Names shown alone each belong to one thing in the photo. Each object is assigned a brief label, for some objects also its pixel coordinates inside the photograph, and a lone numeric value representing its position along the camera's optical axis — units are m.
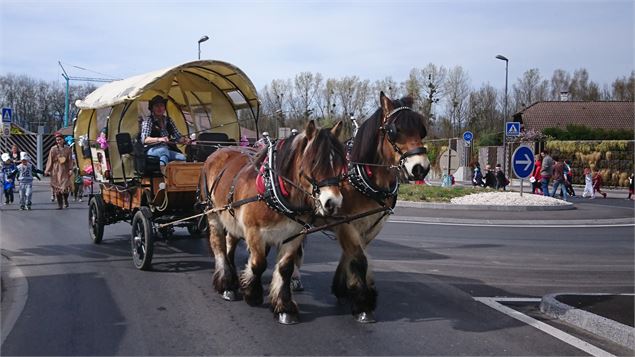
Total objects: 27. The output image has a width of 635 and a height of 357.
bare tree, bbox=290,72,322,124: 58.35
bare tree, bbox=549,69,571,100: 68.62
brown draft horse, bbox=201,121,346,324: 5.49
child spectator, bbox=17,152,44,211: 17.06
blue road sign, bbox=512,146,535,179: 16.06
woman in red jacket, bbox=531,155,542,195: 25.61
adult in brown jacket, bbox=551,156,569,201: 23.41
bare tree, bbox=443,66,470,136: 52.97
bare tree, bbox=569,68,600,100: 67.94
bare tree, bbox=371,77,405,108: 45.79
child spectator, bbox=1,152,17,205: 18.67
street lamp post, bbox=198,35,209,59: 23.36
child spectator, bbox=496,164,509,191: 27.30
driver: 8.71
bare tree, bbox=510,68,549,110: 65.88
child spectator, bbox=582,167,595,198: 26.64
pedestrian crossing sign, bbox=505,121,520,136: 21.19
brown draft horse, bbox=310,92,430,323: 5.87
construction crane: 49.84
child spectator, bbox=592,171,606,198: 27.82
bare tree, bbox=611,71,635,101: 59.75
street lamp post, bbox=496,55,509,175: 37.33
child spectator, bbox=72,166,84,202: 19.59
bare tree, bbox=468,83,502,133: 53.25
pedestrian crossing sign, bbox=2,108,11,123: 15.30
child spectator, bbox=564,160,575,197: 25.62
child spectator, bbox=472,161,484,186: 28.61
